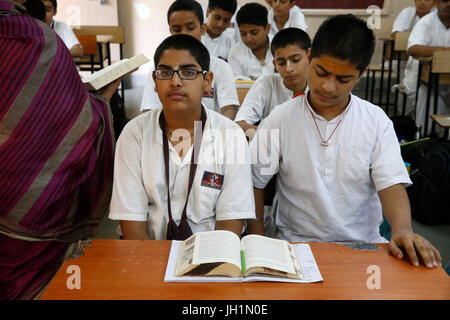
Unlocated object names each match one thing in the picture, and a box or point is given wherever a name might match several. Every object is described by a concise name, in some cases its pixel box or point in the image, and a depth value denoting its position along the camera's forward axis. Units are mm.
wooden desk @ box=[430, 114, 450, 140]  2883
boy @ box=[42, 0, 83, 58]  4094
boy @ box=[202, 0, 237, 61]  3496
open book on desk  938
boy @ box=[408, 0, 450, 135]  4164
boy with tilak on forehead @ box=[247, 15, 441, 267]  1370
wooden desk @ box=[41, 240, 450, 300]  894
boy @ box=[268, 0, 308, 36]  4199
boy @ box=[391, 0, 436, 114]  4457
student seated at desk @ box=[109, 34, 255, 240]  1357
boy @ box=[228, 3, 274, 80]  3080
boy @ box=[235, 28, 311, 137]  2234
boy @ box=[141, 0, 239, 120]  2371
